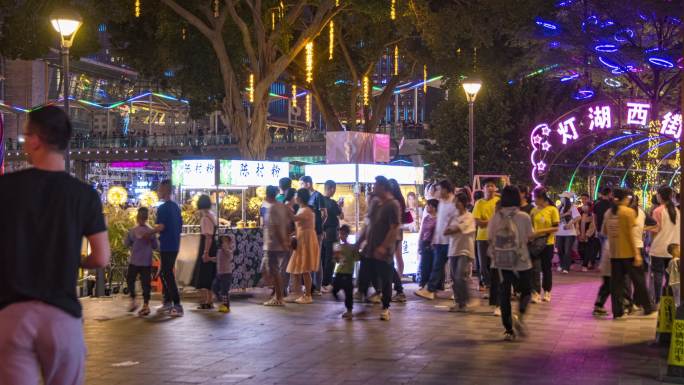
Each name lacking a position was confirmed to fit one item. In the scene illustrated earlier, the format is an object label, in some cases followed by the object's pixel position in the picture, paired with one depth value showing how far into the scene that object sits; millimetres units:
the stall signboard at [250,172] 16797
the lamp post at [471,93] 21641
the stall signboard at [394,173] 17016
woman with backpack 10141
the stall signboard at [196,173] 16547
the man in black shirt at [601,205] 18938
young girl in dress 13961
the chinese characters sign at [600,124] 24027
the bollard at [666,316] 9750
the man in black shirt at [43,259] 3738
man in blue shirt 12094
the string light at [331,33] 27175
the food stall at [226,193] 14625
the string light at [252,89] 24619
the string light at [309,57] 27219
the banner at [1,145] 10384
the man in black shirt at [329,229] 15078
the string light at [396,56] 33000
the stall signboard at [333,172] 16844
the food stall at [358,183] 16875
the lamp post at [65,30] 14688
